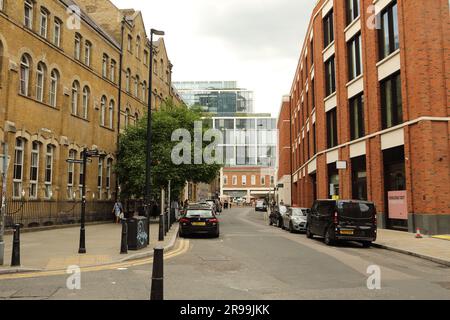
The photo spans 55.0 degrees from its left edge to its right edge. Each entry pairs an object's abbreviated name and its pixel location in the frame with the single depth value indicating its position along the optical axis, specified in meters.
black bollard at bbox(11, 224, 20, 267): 10.03
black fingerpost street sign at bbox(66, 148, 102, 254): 12.66
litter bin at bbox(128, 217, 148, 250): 13.26
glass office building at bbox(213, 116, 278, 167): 108.88
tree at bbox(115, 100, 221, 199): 26.44
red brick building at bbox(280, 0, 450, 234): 19.00
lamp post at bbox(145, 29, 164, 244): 14.81
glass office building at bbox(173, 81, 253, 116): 116.31
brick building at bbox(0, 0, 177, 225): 20.09
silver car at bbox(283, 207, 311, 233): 22.27
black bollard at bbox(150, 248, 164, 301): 5.67
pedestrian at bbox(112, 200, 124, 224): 27.97
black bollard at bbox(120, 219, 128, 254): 12.50
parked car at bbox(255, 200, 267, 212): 65.79
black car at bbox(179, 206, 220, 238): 18.70
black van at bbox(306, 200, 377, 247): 15.59
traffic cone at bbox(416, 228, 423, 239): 17.70
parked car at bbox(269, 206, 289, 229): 26.28
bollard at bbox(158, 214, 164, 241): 15.96
